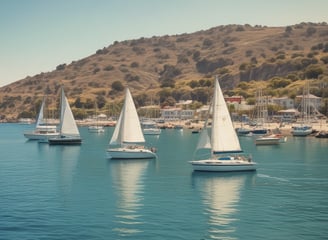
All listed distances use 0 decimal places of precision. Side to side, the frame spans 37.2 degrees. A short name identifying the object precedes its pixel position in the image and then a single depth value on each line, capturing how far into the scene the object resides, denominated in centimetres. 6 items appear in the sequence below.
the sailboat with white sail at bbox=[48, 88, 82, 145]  9350
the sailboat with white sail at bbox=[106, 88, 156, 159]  6962
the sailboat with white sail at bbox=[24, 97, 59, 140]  11200
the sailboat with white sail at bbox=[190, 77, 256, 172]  5516
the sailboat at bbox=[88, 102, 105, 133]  15550
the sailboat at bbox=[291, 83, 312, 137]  12056
